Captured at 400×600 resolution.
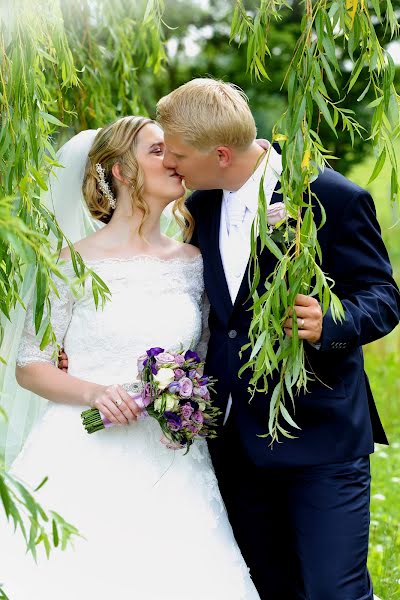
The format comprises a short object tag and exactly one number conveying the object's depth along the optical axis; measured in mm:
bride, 3189
